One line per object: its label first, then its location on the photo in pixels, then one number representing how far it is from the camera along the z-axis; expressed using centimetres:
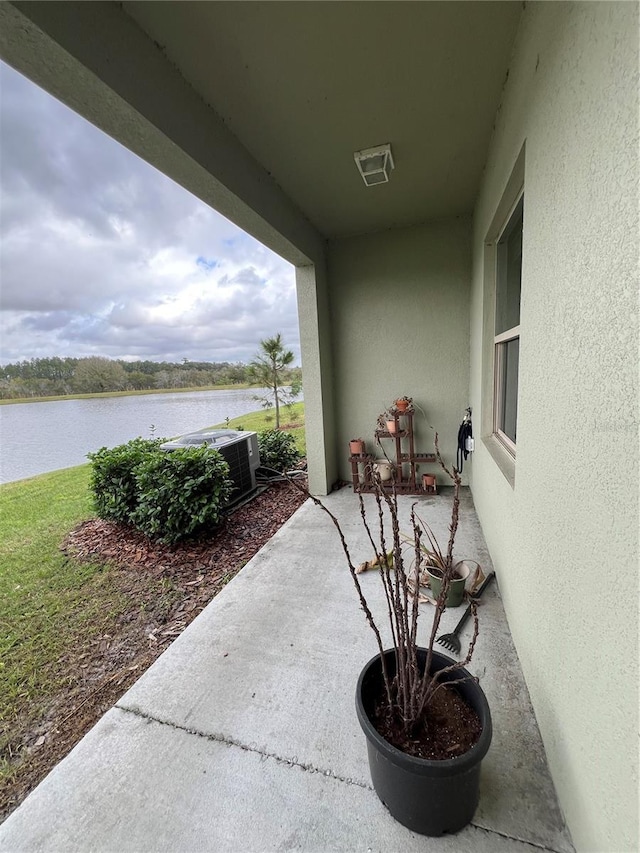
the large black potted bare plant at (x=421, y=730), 90
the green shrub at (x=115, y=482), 320
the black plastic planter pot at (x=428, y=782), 87
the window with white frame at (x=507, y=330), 210
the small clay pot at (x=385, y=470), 392
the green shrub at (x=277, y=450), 503
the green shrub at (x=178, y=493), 292
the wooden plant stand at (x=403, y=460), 374
